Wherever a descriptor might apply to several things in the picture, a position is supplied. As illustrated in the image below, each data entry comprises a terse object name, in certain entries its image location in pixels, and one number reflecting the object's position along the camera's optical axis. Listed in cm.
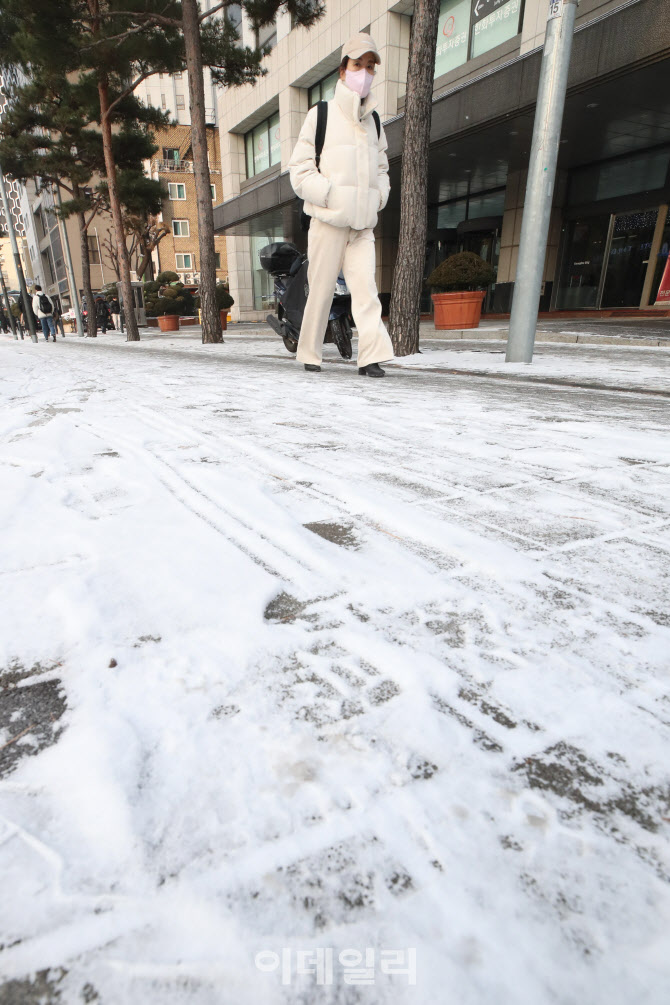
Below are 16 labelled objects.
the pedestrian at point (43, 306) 1773
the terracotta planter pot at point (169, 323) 1927
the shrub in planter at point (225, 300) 1733
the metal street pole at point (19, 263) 1773
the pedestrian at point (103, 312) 2475
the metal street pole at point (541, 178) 448
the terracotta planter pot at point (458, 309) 888
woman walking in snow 381
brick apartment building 4059
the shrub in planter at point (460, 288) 827
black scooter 567
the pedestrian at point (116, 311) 2974
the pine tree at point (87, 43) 1134
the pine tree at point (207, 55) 940
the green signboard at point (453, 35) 1132
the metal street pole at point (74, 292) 2185
